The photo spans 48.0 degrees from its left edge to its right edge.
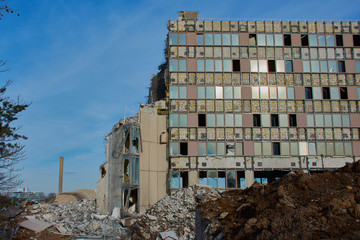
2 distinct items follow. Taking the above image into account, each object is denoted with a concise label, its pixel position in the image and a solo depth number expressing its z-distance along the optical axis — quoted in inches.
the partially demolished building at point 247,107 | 1665.8
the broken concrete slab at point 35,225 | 1262.3
